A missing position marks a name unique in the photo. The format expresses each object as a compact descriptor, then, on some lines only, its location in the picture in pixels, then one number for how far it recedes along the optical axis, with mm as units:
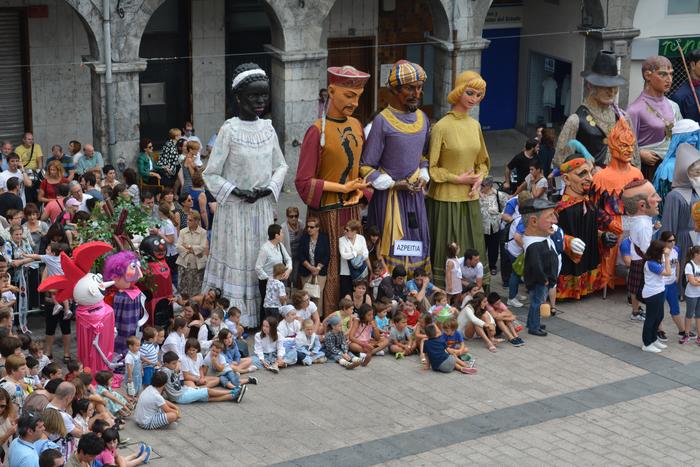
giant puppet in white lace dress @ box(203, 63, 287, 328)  16188
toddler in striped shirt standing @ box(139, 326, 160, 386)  14461
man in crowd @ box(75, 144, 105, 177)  20281
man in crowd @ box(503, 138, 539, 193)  20188
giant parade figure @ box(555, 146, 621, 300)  17891
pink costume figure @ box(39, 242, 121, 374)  14406
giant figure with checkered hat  16766
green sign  25438
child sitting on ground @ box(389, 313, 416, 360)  16047
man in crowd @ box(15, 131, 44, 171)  20641
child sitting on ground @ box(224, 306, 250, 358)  15570
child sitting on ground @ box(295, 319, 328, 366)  15695
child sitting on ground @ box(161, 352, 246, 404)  14219
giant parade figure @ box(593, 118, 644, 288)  17938
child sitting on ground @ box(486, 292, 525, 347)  16625
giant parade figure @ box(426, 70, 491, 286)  17172
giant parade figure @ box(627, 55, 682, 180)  19500
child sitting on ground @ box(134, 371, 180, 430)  13711
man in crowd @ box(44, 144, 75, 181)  19922
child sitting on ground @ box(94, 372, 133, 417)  13748
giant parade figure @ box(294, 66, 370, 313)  16453
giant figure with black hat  18500
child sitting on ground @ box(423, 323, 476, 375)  15609
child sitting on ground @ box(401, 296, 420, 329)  16378
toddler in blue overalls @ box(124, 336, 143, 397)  14297
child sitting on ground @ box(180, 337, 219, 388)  14625
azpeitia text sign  17125
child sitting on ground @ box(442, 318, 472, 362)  15875
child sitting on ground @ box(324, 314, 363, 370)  15816
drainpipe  20906
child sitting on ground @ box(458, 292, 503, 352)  16453
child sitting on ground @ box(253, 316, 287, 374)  15508
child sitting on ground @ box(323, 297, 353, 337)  16031
